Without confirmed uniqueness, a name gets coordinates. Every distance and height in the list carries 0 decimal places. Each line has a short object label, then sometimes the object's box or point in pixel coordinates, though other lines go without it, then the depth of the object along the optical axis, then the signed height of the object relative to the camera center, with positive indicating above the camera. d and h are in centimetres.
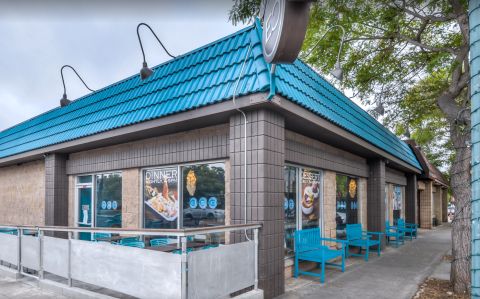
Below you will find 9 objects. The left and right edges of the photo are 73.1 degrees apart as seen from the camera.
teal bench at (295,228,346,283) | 657 -180
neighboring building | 1741 -202
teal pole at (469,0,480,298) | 205 +20
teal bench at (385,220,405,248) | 1198 -250
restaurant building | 543 +30
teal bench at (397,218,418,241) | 1295 -243
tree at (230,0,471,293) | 631 +328
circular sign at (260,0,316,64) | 362 +160
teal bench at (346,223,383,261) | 899 -205
